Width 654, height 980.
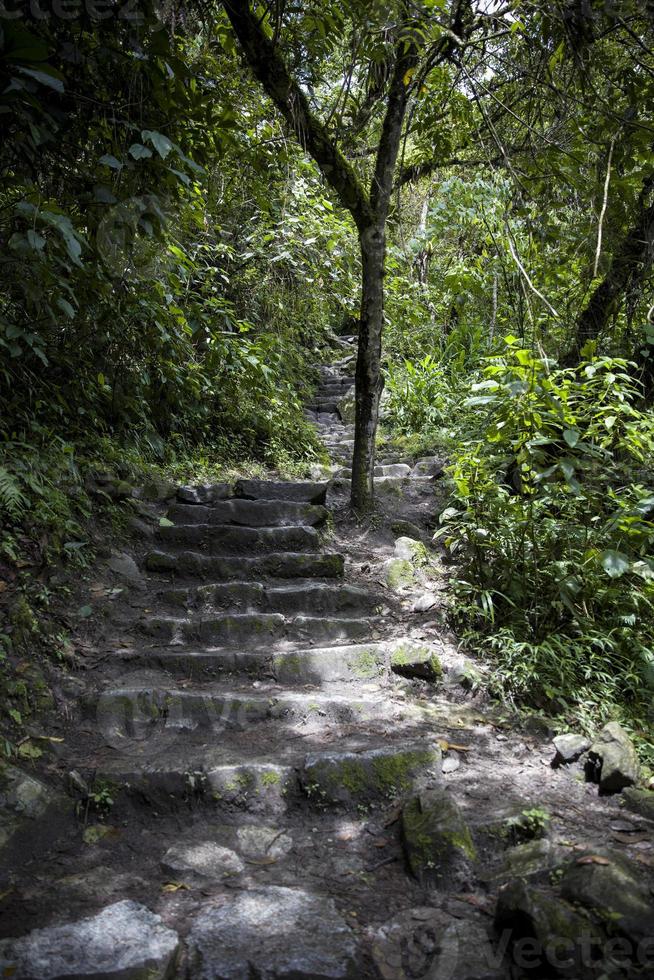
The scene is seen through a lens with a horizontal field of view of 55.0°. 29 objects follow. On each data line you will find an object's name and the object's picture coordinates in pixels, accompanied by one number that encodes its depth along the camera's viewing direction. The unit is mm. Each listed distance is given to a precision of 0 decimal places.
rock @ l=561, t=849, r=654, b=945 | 1917
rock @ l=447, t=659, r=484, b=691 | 3648
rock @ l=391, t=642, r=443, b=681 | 3734
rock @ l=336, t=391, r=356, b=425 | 9680
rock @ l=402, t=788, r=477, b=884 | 2377
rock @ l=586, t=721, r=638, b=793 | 2883
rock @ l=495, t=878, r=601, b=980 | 1827
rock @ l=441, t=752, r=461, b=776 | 3012
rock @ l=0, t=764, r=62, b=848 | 2471
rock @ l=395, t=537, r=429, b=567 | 4938
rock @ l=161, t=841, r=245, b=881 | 2398
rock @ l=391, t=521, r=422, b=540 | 5457
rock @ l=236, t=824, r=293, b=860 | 2561
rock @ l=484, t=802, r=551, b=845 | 2521
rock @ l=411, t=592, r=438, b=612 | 4354
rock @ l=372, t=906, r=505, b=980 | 1915
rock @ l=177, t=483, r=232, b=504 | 5609
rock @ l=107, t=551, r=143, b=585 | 4488
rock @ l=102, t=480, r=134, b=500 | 5094
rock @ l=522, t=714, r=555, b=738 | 3303
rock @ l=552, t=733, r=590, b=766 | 3068
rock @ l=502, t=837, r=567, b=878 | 2289
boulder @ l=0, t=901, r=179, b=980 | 1799
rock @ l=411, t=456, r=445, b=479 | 6781
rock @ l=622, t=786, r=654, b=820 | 2743
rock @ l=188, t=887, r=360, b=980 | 1890
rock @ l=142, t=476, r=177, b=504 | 5516
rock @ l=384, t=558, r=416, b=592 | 4703
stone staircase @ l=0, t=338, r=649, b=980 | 1979
